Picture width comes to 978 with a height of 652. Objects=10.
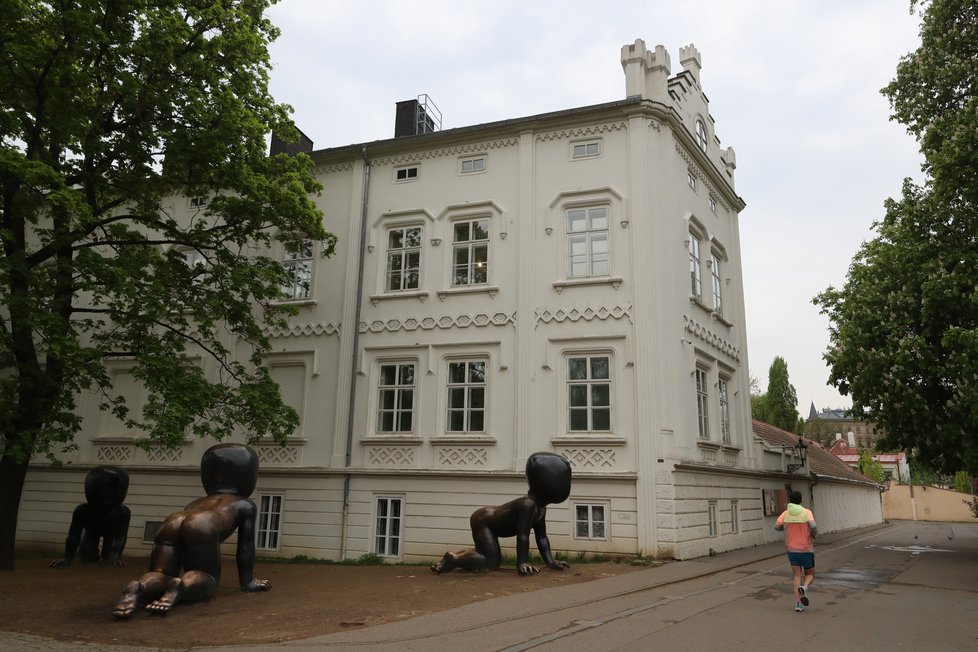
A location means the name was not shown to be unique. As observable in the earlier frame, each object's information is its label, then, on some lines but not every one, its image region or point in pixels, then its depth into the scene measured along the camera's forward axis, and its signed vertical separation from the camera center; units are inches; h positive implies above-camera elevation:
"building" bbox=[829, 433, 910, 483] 2940.5 +124.4
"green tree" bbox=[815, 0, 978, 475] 641.6 +200.4
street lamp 950.4 +54.5
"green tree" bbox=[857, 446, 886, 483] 2310.5 +83.1
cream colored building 626.8 +124.1
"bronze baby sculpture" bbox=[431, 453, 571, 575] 482.0 -22.6
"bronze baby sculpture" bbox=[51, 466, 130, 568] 563.8 -30.5
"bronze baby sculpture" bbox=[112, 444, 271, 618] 346.3 -30.2
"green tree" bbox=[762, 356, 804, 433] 2273.6 +288.2
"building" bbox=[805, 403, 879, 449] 4040.4 +423.1
